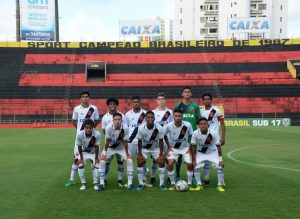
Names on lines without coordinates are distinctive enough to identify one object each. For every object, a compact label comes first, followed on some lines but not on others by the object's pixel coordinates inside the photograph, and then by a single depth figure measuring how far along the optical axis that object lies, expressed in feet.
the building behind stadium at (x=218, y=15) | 298.15
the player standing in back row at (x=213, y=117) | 32.96
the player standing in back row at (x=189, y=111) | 33.06
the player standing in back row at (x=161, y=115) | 32.07
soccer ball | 29.18
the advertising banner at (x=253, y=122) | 125.70
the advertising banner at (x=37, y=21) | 172.45
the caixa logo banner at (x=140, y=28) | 197.36
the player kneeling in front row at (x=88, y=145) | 30.53
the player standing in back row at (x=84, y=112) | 33.37
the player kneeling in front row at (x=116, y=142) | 30.19
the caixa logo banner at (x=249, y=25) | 195.42
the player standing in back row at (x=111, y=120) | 32.04
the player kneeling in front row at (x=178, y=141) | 30.37
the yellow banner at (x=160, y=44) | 173.68
